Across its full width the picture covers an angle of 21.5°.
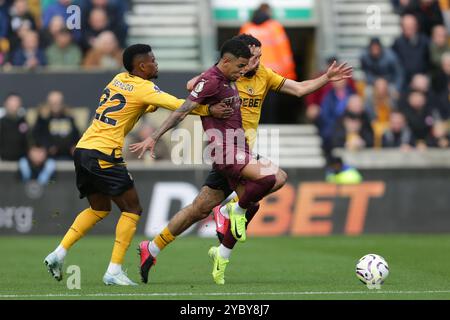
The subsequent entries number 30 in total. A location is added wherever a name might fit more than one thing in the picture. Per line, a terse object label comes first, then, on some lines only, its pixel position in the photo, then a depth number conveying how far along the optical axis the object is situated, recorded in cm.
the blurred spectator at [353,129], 2161
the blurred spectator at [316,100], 2228
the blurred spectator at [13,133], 2006
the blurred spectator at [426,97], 2230
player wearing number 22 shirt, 1146
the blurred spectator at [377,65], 2283
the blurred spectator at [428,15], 2400
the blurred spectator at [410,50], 2317
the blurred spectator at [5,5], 2167
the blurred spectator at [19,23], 2133
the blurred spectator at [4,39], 2136
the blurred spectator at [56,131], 2014
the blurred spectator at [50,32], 2131
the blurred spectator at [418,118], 2206
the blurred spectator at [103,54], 2150
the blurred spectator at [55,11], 2165
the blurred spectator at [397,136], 2192
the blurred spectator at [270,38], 2123
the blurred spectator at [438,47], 2322
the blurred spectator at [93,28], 2153
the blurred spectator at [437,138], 2195
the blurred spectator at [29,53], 2120
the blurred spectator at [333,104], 2191
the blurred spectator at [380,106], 2236
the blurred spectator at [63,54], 2145
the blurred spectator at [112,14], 2164
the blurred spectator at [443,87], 2267
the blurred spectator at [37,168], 1981
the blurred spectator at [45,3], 2231
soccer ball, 1105
